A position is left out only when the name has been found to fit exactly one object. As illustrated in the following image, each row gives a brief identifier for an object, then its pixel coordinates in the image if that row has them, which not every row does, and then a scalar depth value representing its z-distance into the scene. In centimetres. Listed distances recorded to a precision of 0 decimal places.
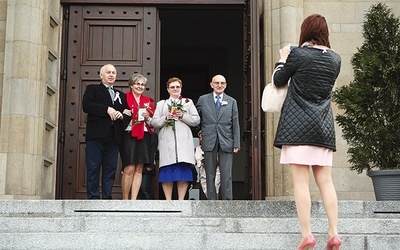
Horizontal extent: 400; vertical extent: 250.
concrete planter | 762
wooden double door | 1023
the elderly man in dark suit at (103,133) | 807
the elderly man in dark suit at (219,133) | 831
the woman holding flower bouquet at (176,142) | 827
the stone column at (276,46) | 951
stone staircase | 585
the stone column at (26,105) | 922
